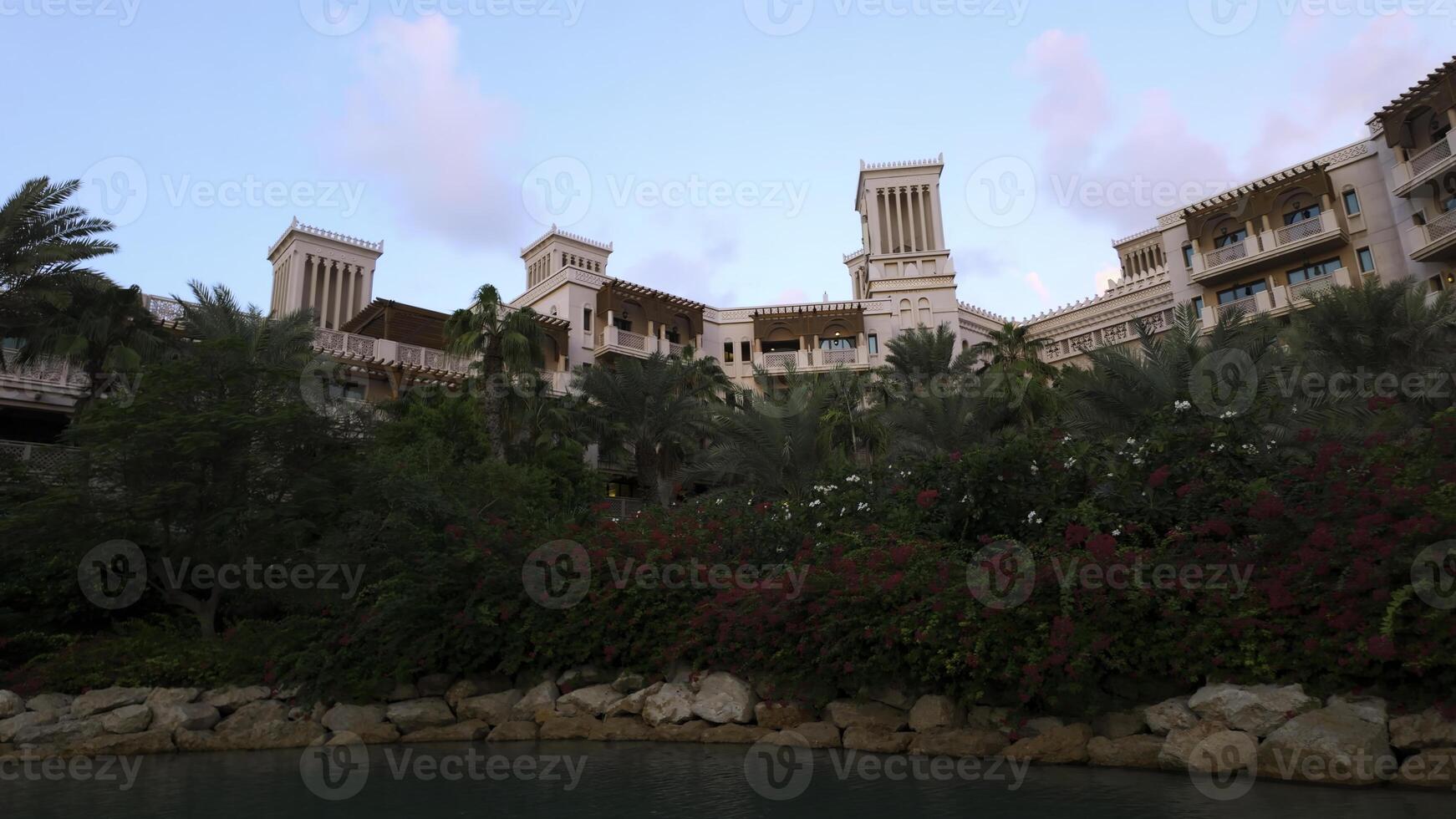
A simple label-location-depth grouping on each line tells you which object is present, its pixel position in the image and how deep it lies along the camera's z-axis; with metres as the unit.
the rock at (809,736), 9.92
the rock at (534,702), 11.91
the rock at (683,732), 10.79
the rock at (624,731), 11.06
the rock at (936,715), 9.42
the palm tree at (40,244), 17.20
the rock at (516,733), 11.41
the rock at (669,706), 11.02
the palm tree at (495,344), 23.95
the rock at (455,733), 11.54
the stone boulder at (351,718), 11.88
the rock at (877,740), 9.48
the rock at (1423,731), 7.02
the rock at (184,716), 11.77
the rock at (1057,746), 8.48
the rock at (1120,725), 8.68
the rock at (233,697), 12.50
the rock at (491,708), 11.99
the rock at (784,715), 10.48
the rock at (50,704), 12.05
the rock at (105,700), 12.14
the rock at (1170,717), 8.26
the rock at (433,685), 12.61
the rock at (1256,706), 7.76
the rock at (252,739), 11.48
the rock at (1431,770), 6.78
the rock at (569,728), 11.22
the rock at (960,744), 8.94
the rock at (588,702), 11.65
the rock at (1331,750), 7.01
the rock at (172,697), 12.15
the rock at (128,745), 11.13
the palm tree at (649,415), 29.30
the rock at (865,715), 9.88
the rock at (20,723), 11.41
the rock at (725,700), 10.80
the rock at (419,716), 11.98
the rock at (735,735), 10.43
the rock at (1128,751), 8.15
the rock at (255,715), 12.06
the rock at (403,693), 12.55
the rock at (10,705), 11.86
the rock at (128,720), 11.71
